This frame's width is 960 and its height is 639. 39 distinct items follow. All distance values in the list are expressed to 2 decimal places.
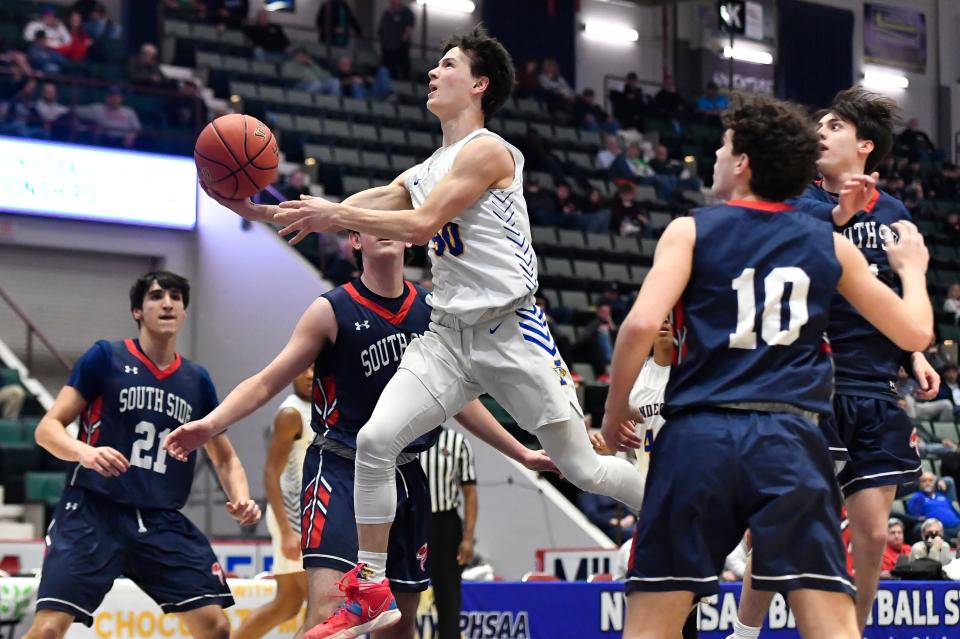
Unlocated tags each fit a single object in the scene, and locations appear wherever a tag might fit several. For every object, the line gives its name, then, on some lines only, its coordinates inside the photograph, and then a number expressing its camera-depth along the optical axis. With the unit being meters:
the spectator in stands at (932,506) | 14.26
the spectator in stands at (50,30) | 17.30
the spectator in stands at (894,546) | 11.54
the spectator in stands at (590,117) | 22.50
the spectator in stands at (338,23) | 21.67
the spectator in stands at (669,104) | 24.45
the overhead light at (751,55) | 28.05
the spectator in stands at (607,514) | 13.00
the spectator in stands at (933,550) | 11.17
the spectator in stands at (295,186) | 16.23
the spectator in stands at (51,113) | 15.45
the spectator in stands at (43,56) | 16.50
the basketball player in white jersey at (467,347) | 4.79
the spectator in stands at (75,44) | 17.33
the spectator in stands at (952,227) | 23.91
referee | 7.96
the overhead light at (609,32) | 27.00
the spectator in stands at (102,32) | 17.56
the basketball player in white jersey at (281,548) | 7.66
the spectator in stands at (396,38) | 20.97
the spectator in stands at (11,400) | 13.45
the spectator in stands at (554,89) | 22.64
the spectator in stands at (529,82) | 22.41
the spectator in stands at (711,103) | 25.09
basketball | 5.23
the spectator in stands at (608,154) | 21.55
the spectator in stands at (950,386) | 17.91
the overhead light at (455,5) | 25.11
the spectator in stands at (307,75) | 19.20
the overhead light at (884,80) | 29.27
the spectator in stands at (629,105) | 24.22
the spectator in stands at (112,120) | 15.69
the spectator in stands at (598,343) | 15.81
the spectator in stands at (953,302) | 20.61
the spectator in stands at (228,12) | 19.81
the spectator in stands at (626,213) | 19.88
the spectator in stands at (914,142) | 26.47
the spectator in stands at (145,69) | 16.80
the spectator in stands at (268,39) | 19.72
